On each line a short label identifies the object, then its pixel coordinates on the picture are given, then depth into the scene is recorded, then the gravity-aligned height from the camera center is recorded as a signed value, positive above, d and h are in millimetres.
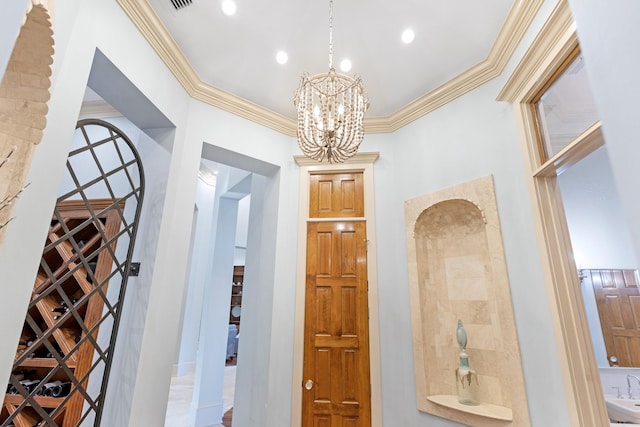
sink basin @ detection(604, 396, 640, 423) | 2555 -818
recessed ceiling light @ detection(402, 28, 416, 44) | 2504 +2117
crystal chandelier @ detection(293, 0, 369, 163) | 2098 +1212
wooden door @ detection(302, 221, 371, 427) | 2930 -229
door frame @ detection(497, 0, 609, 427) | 1804 +559
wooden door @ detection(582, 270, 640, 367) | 2908 -31
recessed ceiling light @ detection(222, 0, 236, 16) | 2283 +2114
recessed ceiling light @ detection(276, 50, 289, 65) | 2754 +2127
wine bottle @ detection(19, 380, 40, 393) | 2595 -676
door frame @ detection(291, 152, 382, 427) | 2936 +277
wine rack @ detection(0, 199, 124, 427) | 2605 -239
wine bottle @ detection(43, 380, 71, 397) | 2624 -715
